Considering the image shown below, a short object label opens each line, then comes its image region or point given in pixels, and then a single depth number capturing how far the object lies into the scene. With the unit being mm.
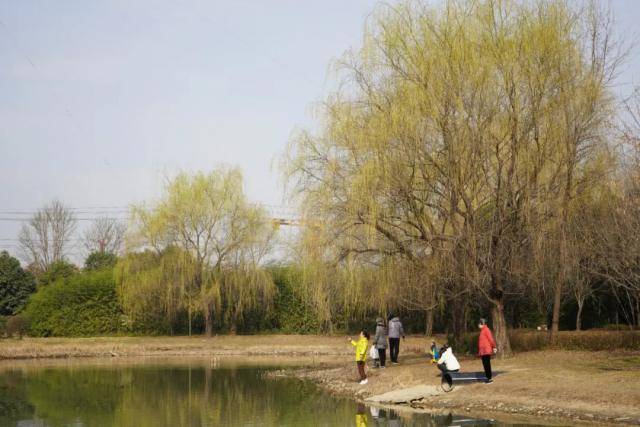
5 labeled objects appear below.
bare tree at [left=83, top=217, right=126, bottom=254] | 79625
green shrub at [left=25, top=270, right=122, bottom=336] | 46888
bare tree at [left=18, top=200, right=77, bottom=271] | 72812
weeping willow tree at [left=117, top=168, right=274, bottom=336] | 42469
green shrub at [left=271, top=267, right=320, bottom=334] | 46469
